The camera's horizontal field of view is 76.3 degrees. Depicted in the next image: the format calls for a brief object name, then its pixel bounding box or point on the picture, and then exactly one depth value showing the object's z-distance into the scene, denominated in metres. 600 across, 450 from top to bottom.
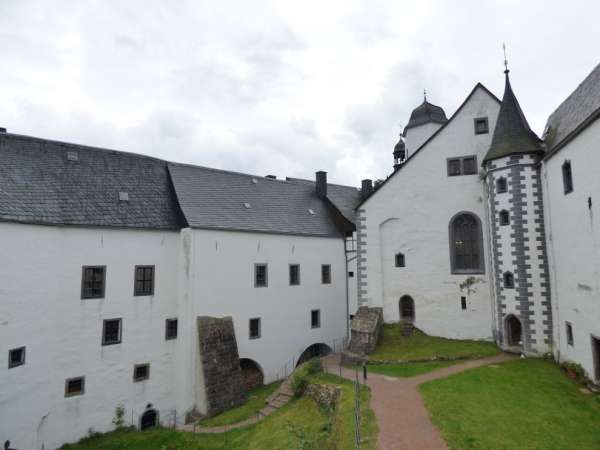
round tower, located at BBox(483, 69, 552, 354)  15.08
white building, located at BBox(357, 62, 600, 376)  12.30
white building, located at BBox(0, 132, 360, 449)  14.27
